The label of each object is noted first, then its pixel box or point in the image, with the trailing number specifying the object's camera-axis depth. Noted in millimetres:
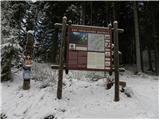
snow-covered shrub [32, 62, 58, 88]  5015
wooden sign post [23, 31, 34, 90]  4823
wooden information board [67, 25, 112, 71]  4623
